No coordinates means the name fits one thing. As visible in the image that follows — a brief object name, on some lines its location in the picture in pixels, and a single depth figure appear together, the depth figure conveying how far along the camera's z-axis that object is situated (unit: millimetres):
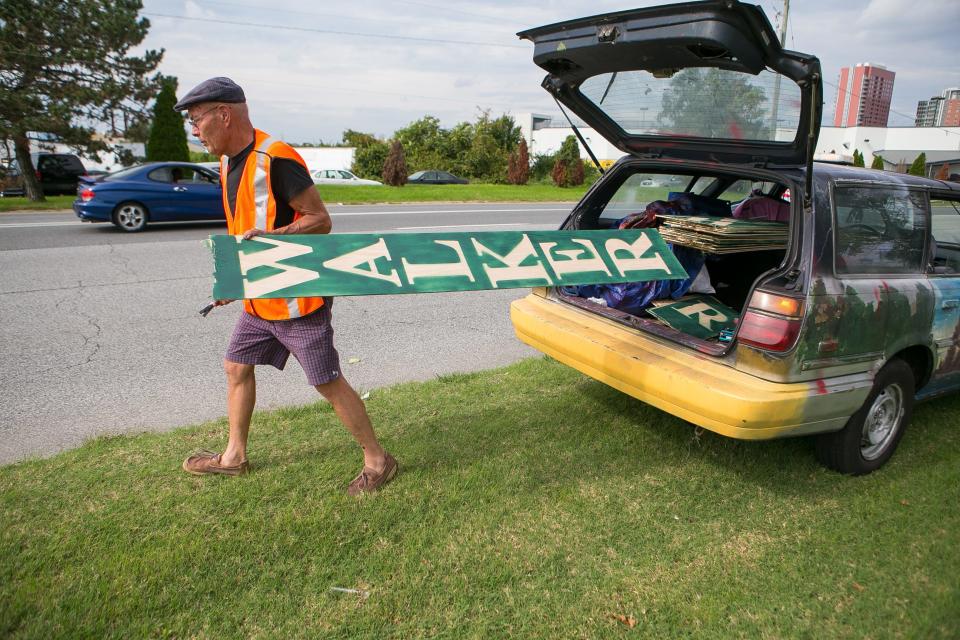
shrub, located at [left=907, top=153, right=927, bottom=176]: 23681
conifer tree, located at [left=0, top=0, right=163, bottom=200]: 16047
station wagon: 2887
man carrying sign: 2754
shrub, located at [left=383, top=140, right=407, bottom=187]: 24328
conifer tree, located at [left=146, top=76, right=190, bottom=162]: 19312
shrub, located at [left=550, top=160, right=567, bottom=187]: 29328
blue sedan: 11406
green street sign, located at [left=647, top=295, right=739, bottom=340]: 3588
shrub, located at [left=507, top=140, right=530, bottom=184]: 31172
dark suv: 19250
